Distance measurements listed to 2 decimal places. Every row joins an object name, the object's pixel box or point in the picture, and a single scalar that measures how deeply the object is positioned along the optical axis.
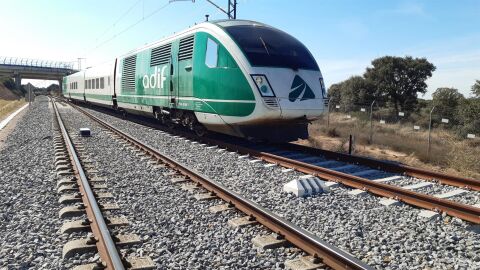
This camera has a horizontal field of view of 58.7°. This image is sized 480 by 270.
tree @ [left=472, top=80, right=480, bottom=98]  22.29
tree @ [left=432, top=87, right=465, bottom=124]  29.64
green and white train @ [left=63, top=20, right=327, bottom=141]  9.72
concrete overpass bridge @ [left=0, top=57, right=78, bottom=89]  95.12
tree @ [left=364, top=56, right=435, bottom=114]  40.22
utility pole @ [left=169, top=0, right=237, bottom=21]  22.65
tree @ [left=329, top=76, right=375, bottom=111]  41.38
